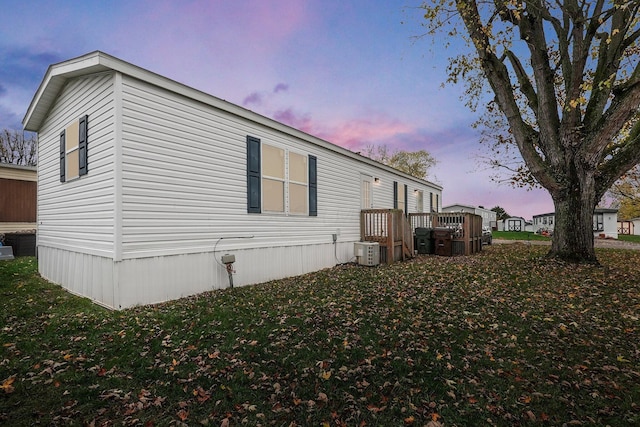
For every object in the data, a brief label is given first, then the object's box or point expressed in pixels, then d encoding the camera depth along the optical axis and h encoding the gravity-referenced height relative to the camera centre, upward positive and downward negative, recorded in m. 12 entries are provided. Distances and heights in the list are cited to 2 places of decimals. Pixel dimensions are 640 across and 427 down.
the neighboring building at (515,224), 49.22 -1.07
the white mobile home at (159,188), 5.24 +0.66
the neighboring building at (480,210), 37.91 +0.93
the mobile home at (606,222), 31.00 -0.54
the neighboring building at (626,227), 44.47 -1.54
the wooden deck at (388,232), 10.11 -0.49
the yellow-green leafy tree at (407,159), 36.09 +6.88
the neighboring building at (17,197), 12.43 +0.93
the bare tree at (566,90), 7.68 +3.34
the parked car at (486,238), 16.84 -1.12
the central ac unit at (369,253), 9.70 -1.10
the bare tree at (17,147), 26.59 +6.33
